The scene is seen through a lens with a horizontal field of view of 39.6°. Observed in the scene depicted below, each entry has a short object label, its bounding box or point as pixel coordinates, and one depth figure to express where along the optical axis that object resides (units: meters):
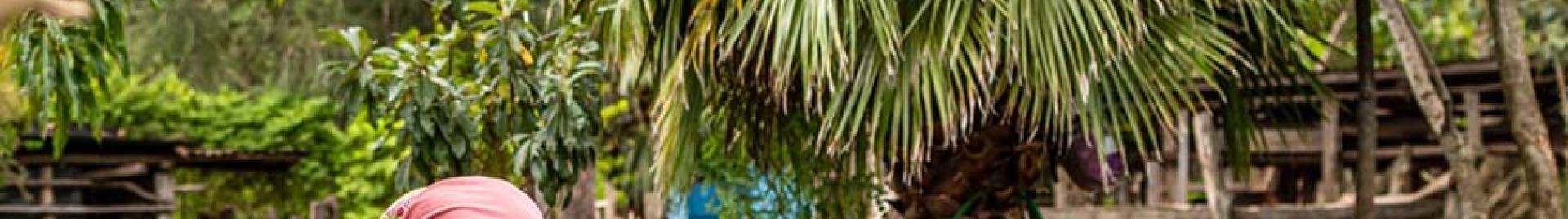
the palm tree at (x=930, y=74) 5.46
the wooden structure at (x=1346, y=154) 11.82
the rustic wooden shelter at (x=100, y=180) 14.72
